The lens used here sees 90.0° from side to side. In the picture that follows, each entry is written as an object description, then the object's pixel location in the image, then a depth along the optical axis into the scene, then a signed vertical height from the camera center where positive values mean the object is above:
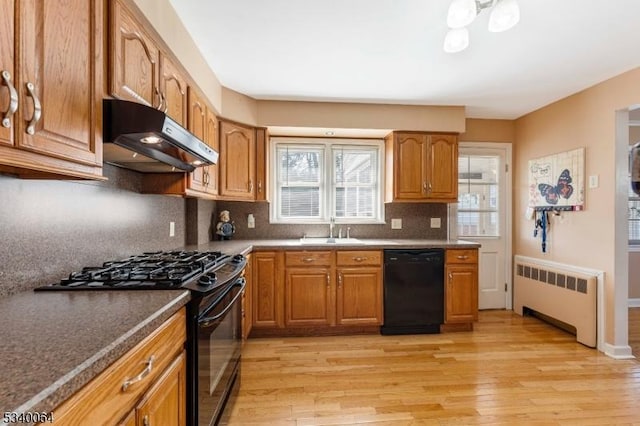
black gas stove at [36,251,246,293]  1.32 -0.29
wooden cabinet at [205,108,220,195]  2.71 +0.64
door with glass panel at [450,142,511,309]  3.95 -0.02
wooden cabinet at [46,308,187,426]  0.71 -0.48
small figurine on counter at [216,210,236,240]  3.39 -0.16
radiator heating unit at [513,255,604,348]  2.88 -0.83
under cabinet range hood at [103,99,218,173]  1.25 +0.32
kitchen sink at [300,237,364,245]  3.22 -0.30
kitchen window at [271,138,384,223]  3.77 +0.38
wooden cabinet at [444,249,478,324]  3.24 -0.74
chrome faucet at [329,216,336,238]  3.69 -0.13
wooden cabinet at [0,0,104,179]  0.83 +0.38
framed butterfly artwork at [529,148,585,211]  3.07 +0.33
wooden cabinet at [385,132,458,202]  3.48 +0.50
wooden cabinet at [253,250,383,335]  3.08 -0.75
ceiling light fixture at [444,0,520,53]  1.58 +1.01
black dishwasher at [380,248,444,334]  3.18 -0.77
